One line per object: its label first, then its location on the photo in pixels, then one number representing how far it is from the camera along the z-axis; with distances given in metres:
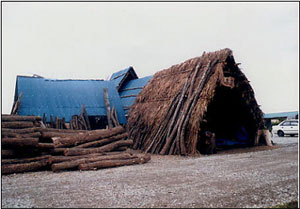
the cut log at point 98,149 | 9.89
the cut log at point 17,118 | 10.39
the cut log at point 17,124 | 10.12
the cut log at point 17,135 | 9.59
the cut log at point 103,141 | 10.63
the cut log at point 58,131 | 10.73
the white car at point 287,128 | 23.59
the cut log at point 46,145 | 9.89
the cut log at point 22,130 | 9.74
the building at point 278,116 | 39.84
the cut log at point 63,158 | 9.44
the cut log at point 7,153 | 9.16
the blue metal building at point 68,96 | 16.89
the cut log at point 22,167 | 8.85
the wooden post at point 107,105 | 17.75
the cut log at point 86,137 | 10.13
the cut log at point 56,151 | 9.91
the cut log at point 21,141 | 9.29
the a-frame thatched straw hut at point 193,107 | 12.99
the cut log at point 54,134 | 10.50
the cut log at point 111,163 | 9.37
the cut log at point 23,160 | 9.11
